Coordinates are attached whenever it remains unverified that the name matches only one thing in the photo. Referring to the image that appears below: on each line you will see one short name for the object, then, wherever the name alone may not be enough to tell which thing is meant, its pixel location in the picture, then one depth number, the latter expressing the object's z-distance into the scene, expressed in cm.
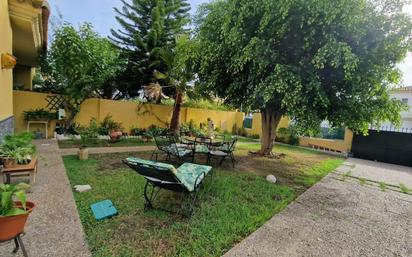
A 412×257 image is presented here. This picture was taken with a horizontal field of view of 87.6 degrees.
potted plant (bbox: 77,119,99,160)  548
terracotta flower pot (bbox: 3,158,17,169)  340
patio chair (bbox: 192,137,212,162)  582
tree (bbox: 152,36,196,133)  806
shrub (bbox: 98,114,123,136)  934
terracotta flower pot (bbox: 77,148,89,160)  547
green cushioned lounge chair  275
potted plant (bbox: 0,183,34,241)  168
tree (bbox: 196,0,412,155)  490
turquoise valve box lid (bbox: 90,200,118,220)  282
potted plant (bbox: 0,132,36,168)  348
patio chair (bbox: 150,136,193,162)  542
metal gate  945
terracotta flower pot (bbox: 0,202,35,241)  167
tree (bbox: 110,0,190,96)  1279
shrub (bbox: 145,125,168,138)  940
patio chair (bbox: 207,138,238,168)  577
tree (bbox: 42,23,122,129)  791
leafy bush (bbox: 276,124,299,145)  1255
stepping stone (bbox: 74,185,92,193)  357
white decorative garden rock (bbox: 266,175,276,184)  491
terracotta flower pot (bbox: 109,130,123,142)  830
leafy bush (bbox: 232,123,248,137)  1555
